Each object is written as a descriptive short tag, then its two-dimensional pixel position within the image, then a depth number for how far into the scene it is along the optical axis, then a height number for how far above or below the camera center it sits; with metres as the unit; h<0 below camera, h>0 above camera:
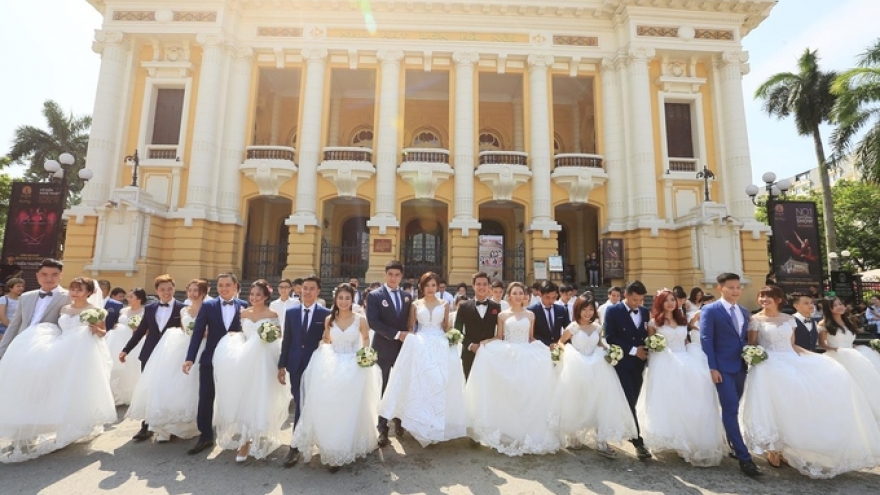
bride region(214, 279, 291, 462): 4.59 -1.30
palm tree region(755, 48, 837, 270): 21.91 +9.92
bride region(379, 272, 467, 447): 4.82 -1.26
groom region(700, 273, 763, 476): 4.61 -0.64
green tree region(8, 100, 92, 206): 28.17 +8.84
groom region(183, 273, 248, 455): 4.96 -0.65
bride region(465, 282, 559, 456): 4.86 -1.31
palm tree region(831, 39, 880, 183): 17.11 +7.62
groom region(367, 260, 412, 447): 5.41 -0.44
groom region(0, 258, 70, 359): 5.17 -0.37
